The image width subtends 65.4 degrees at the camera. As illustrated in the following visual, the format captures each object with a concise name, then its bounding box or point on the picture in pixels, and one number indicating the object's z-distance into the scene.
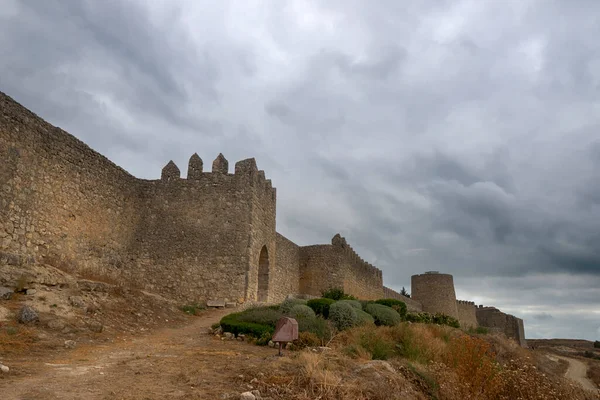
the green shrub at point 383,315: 15.53
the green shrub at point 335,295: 21.30
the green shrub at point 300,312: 12.66
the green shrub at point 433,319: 19.91
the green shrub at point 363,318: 13.45
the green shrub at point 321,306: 14.97
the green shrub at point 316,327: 11.71
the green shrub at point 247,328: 11.77
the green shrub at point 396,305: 20.27
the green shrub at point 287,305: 13.92
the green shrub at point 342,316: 13.33
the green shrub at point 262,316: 12.66
